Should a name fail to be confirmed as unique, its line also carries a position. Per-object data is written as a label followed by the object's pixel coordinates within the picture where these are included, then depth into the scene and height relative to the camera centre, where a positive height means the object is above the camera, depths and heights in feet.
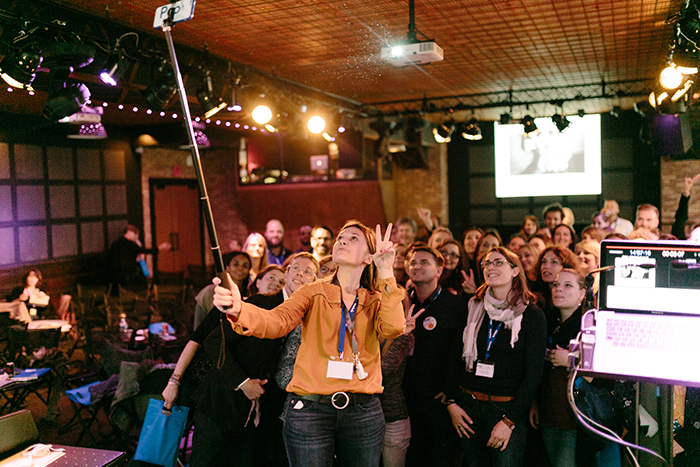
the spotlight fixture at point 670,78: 18.07 +4.22
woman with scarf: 8.71 -2.50
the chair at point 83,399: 12.53 -4.07
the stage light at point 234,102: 19.51 +4.01
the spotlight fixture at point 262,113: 21.84 +3.98
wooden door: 35.50 -0.47
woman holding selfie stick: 6.95 -1.79
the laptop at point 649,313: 6.02 -1.19
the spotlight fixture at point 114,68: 15.03 +4.03
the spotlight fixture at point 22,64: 12.60 +3.49
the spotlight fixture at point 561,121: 26.53 +4.18
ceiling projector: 12.46 +3.59
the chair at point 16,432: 7.85 -3.04
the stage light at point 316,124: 26.23 +4.23
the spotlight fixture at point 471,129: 28.35 +4.15
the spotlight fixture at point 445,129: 28.76 +4.26
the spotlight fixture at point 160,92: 16.55 +3.72
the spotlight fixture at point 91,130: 25.13 +3.94
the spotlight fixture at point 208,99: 17.83 +3.78
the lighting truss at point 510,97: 25.76 +5.82
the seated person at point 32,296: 21.72 -2.98
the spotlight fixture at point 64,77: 13.19 +3.54
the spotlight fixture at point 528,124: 26.32 +4.07
